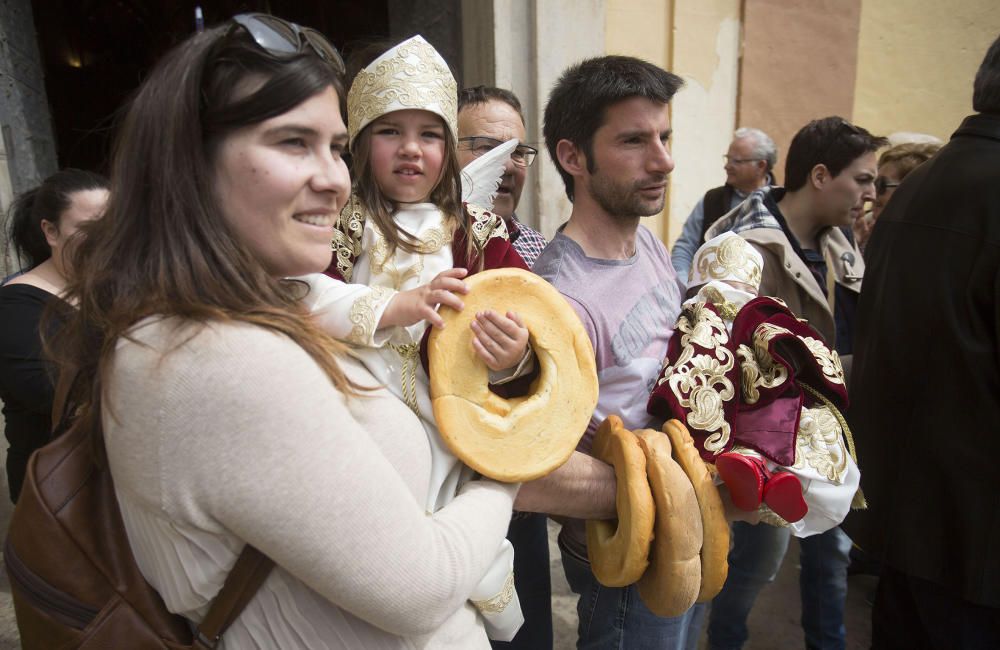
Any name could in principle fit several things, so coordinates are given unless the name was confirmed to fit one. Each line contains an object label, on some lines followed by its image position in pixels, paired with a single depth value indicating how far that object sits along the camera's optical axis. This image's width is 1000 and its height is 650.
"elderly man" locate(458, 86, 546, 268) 2.61
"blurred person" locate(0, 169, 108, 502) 2.16
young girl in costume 1.27
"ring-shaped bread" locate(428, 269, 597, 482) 1.13
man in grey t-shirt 1.66
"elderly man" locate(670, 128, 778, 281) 4.15
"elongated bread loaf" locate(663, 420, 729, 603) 1.31
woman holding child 0.81
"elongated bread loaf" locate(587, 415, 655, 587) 1.28
